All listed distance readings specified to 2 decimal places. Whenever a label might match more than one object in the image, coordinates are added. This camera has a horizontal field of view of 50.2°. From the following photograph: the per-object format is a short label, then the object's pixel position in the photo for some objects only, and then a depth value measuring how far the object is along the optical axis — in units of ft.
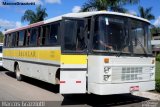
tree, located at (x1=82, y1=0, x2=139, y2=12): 39.93
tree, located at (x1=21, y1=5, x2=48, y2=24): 77.99
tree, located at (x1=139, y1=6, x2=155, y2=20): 103.72
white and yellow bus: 17.25
